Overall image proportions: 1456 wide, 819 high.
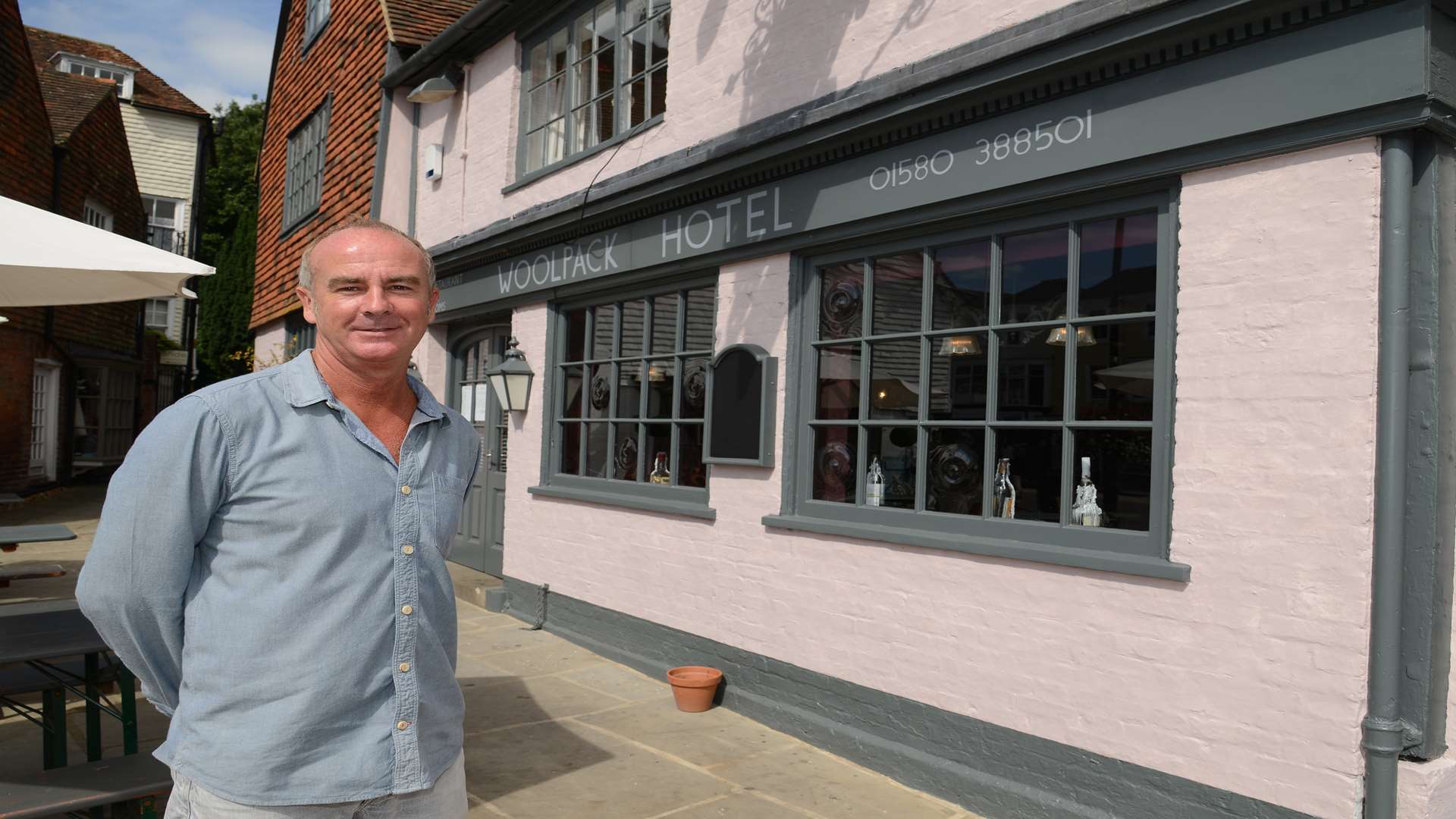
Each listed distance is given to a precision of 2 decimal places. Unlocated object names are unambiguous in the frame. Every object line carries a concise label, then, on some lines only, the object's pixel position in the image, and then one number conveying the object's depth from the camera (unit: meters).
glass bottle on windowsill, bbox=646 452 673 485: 6.96
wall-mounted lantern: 8.23
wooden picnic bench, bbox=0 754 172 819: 3.06
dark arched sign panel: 5.79
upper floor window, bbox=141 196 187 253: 26.09
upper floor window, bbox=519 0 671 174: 7.18
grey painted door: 9.40
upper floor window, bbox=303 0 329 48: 12.98
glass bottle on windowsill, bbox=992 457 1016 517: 4.58
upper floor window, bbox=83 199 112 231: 19.38
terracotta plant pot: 5.82
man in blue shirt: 1.76
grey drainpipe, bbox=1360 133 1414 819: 3.28
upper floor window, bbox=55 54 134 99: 26.44
